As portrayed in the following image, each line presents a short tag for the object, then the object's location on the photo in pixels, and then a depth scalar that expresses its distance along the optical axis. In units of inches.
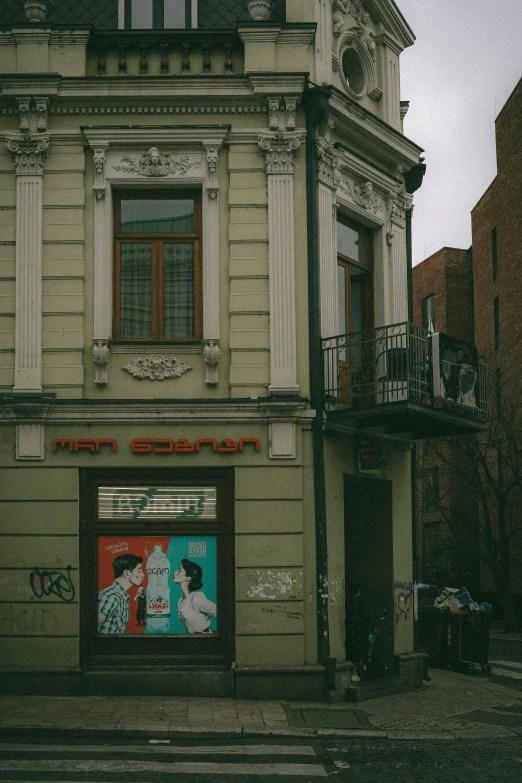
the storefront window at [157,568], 553.3
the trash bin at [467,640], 710.5
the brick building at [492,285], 1289.4
